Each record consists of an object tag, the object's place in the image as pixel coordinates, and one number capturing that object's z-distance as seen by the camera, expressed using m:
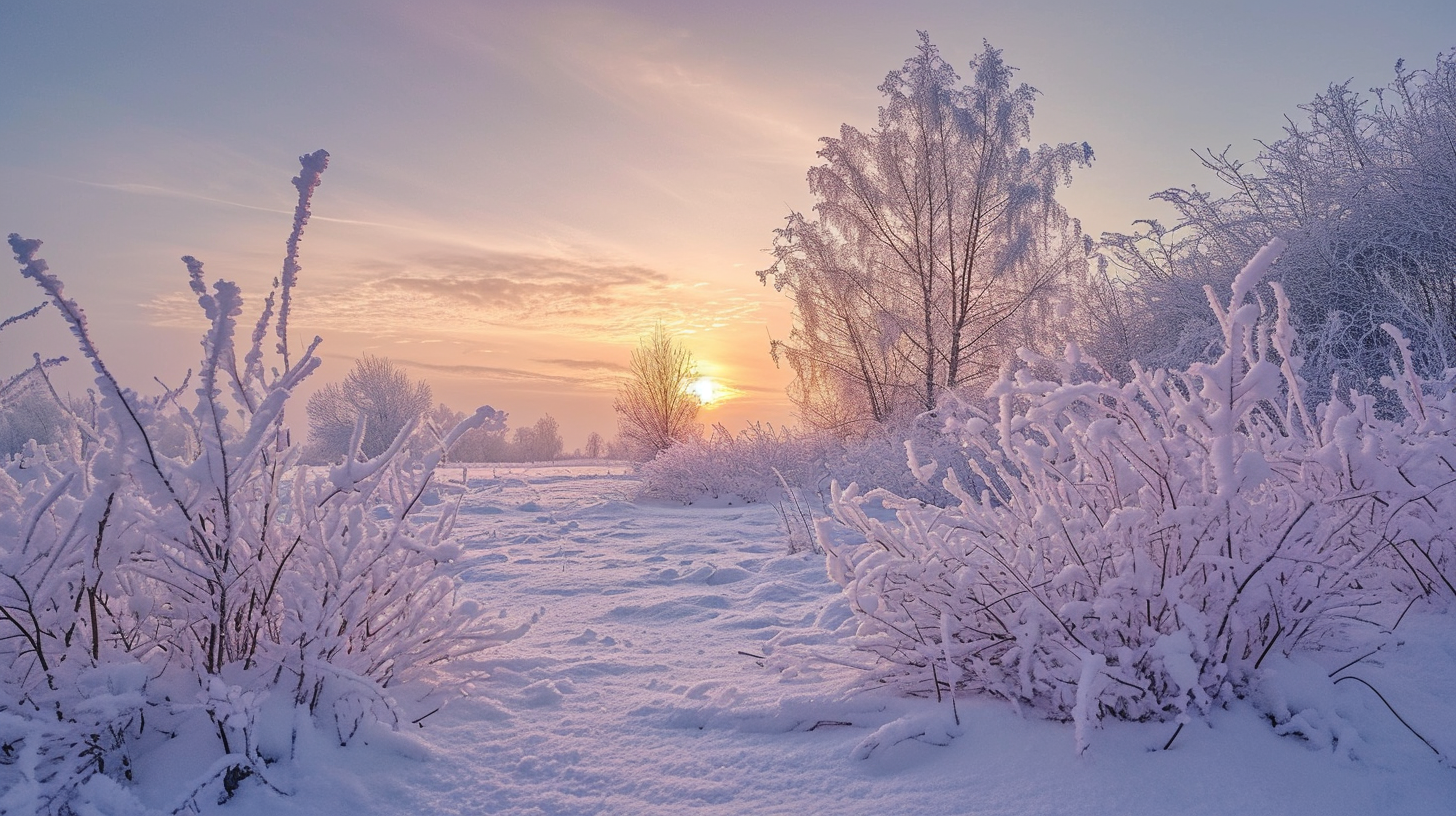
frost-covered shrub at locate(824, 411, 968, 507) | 7.78
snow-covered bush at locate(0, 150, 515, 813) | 1.58
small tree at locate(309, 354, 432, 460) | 22.98
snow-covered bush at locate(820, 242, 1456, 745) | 1.63
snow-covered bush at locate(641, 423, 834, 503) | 9.76
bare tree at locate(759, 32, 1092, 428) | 11.62
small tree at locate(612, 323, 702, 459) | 17.77
